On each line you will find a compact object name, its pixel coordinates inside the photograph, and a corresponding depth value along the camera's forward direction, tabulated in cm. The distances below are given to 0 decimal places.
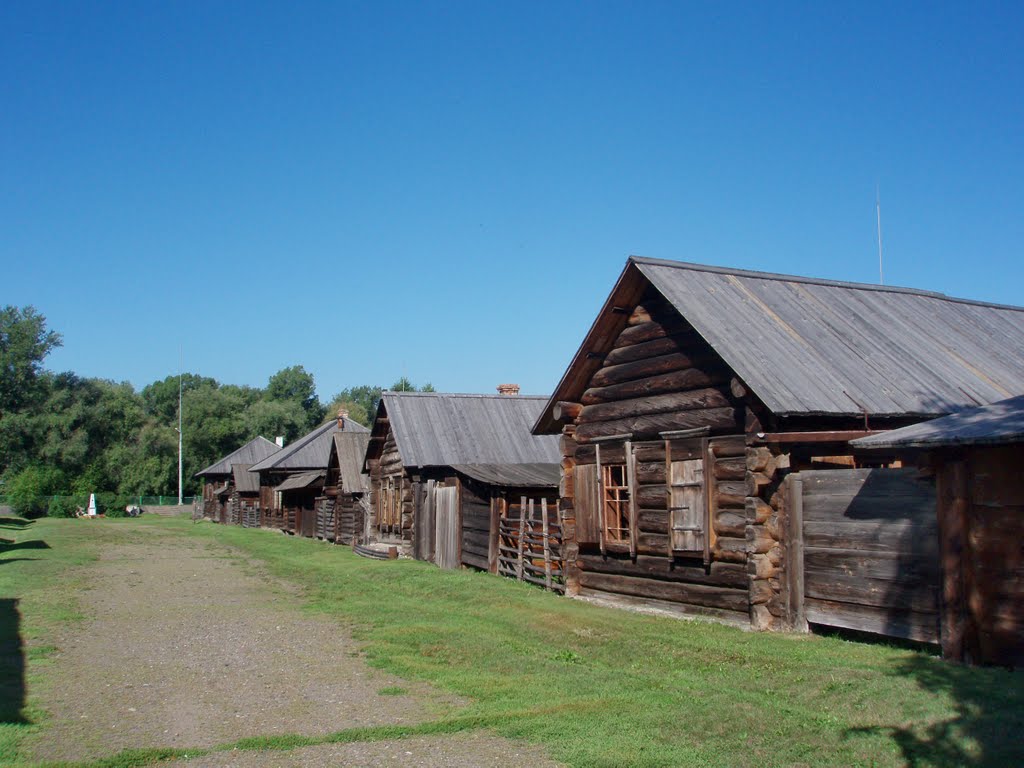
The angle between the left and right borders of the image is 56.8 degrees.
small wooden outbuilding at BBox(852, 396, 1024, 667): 945
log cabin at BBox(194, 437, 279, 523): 6619
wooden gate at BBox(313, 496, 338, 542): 4271
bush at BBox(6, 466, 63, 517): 6812
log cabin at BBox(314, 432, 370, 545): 3714
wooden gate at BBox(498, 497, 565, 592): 2009
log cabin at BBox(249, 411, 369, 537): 4888
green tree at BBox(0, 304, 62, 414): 7781
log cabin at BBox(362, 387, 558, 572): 2417
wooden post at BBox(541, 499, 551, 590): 1986
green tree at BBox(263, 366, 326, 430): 12912
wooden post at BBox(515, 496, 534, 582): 2173
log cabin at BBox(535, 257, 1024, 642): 1169
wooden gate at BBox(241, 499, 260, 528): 6222
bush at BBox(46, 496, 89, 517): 7231
